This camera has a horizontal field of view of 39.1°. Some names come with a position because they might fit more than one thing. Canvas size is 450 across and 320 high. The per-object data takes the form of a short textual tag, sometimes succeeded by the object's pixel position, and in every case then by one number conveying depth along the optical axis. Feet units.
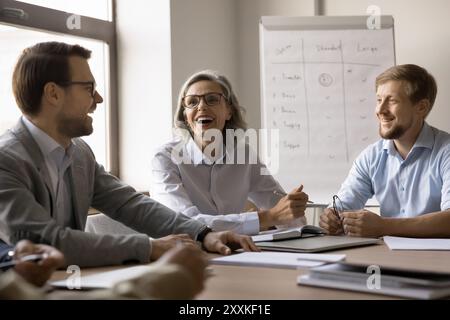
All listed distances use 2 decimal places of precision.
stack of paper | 3.98
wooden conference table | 4.22
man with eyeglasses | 5.44
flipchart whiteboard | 12.34
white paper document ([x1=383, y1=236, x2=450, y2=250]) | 6.46
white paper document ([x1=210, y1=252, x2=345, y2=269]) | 5.37
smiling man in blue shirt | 8.87
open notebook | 6.98
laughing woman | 9.09
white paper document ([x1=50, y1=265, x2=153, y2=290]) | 4.34
